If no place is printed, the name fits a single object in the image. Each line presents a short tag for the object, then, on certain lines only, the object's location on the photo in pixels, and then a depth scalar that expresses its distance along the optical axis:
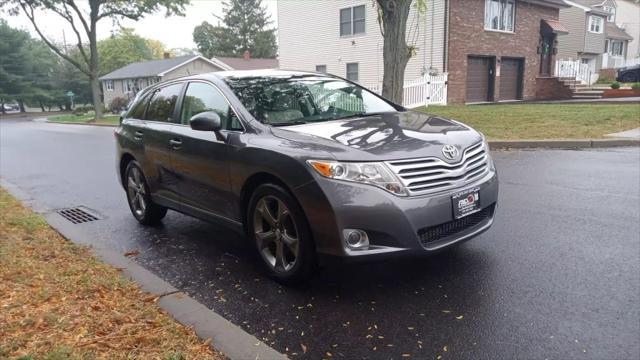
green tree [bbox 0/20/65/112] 57.06
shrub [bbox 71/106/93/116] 44.57
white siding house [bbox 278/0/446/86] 21.89
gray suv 3.30
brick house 21.91
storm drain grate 6.18
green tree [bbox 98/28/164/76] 72.12
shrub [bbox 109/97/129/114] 42.31
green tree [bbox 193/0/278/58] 65.94
